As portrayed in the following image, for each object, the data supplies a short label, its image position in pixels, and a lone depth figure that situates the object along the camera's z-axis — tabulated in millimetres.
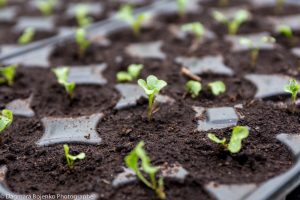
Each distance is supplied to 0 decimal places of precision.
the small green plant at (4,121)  304
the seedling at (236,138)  291
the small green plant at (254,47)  365
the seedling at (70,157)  292
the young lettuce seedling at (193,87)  336
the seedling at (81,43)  385
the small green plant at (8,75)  355
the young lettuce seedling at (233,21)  388
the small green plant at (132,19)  406
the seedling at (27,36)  410
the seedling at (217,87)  337
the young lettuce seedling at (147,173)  271
